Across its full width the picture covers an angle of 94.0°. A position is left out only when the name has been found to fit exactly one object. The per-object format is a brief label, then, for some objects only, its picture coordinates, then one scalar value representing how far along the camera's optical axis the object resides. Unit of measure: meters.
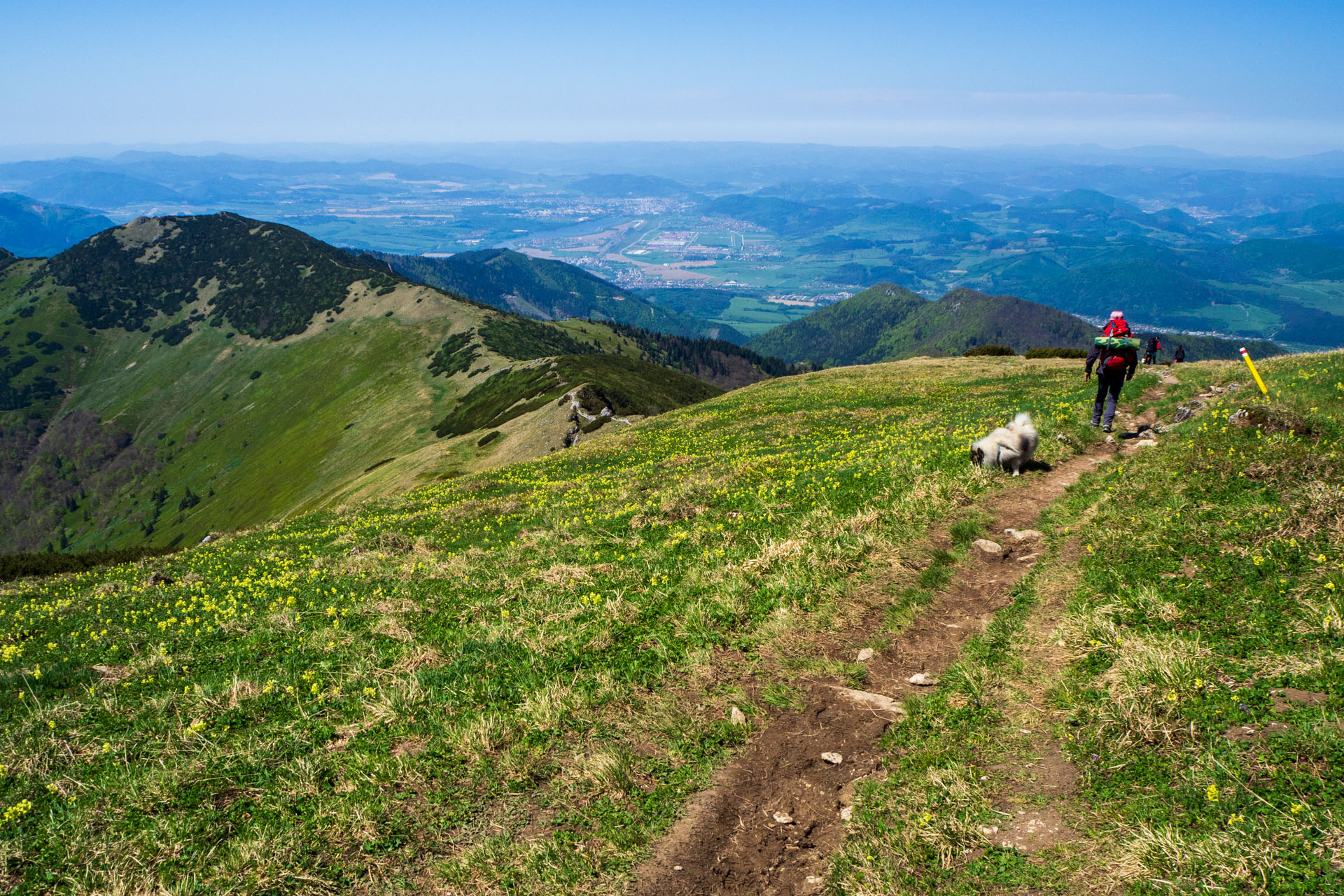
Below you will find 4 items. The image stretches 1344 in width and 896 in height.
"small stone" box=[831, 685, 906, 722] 8.84
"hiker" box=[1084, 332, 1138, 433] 19.69
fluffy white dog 17.64
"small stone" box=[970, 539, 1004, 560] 13.28
